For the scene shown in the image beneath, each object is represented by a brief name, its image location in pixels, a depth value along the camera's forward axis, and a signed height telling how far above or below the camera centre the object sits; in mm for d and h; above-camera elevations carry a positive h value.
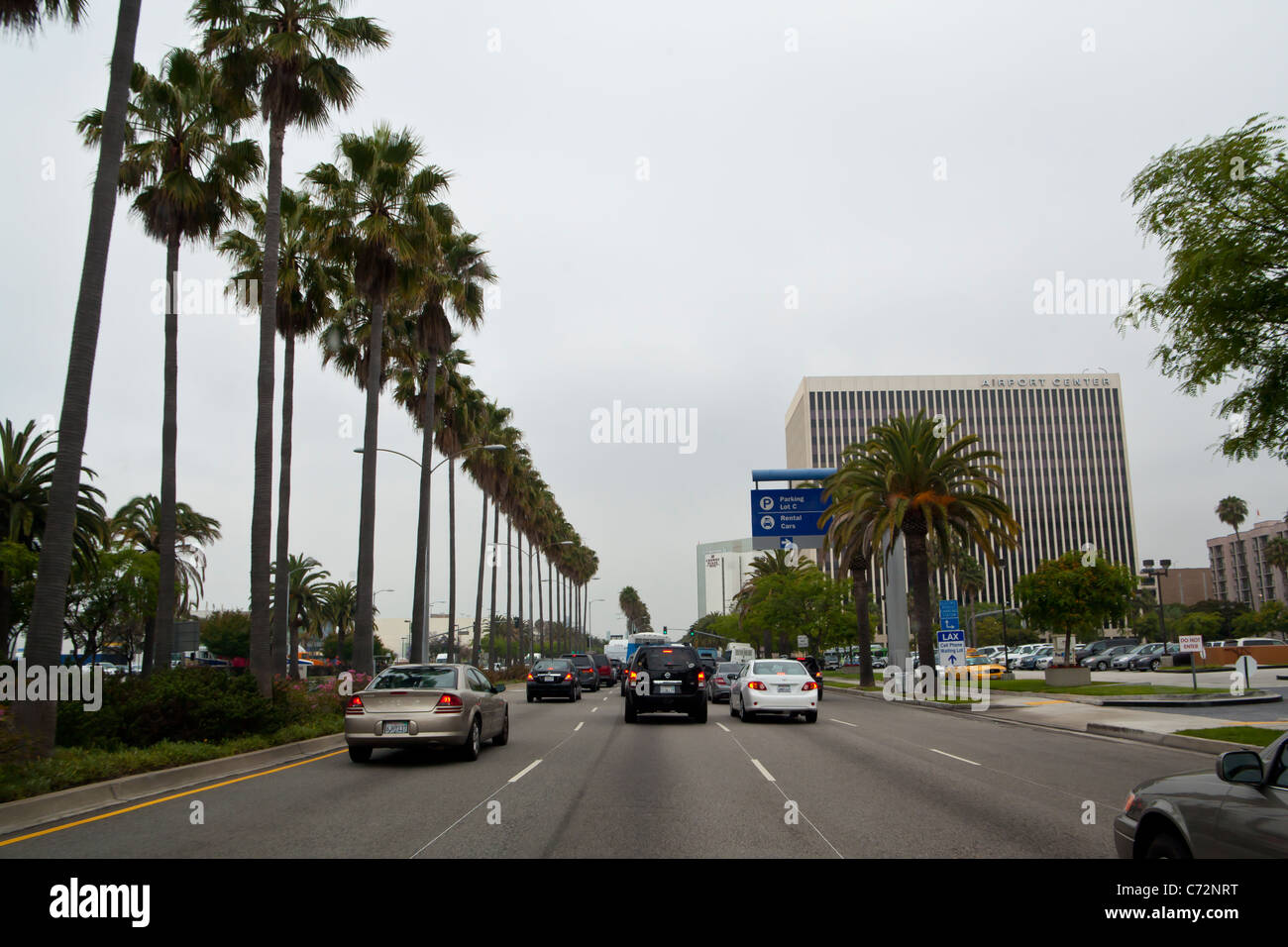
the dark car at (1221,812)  4520 -983
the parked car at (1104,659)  61281 -2589
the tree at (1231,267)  13359 +4770
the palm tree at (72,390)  13000 +3536
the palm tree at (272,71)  21234 +12493
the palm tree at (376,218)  25938 +11109
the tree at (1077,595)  38062 +918
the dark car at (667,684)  23141 -1366
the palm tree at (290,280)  26812 +10067
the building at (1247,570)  164875 +8110
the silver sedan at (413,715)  14234 -1234
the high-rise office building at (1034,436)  135750 +25732
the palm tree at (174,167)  22359 +11112
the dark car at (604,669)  53750 -2298
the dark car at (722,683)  34031 -2004
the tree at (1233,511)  112562 +12000
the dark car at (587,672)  46100 -2068
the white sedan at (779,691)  23453 -1623
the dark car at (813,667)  36594 -1613
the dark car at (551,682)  34906 -1893
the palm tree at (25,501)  32906 +4774
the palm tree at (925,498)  36219 +4593
